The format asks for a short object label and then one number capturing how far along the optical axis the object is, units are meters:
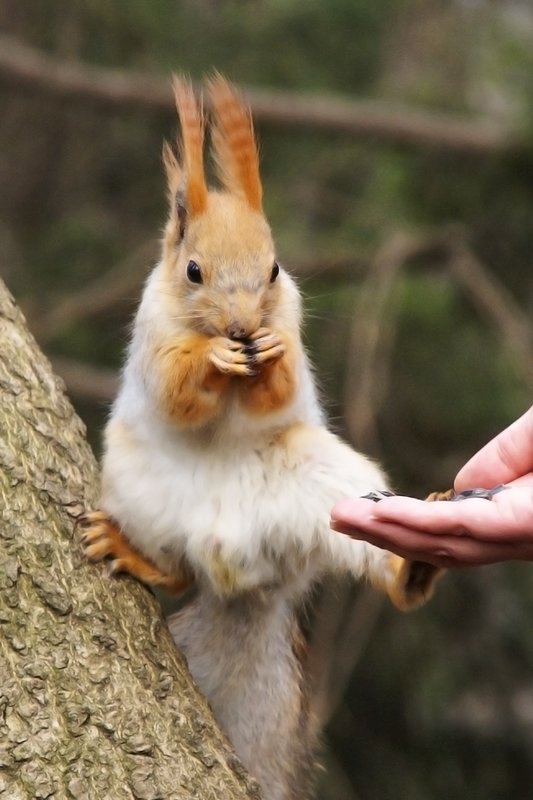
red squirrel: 2.17
